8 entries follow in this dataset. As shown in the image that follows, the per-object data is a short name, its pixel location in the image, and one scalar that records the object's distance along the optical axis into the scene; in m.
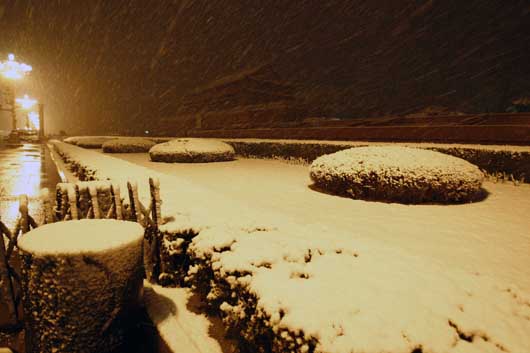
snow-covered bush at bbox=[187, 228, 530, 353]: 1.34
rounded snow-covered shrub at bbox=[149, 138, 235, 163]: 11.77
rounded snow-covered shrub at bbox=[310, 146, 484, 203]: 5.25
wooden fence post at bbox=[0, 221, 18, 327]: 2.45
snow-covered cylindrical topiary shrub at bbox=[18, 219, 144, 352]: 1.91
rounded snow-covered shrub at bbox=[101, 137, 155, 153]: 16.31
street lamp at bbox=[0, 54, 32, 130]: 30.41
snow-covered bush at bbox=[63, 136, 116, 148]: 23.30
